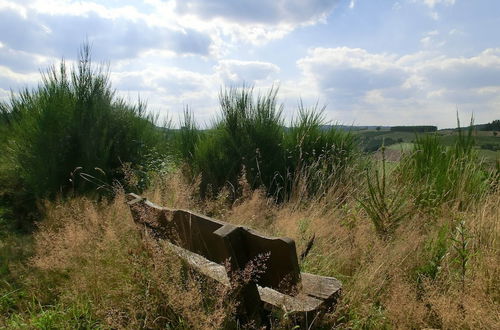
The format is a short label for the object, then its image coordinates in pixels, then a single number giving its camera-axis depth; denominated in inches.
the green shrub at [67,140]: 237.3
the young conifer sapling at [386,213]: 157.7
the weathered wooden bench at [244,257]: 78.3
